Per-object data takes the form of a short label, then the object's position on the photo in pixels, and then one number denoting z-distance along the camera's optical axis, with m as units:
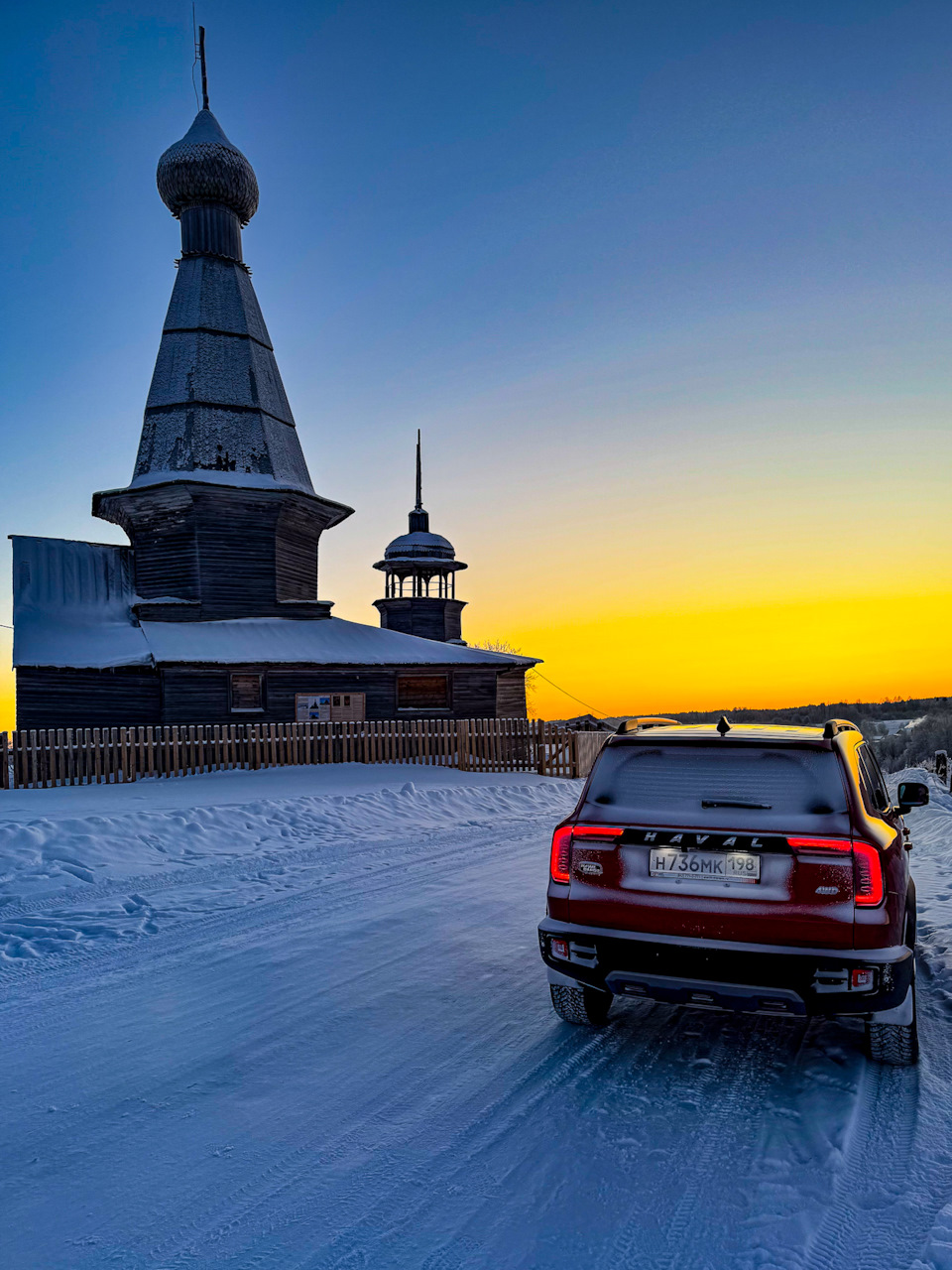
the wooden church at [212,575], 23.28
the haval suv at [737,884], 3.51
